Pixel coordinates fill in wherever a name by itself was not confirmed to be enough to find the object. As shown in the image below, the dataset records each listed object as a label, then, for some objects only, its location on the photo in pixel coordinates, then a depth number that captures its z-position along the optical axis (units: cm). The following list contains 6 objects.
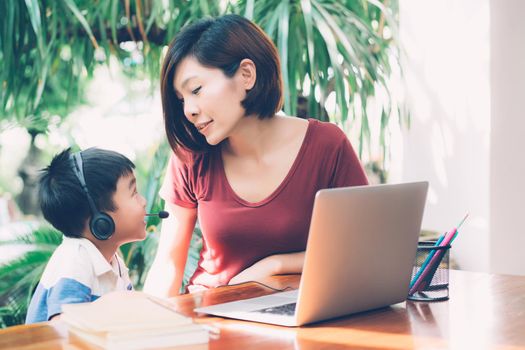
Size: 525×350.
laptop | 112
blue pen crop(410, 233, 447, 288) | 137
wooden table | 106
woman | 170
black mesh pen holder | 137
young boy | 143
